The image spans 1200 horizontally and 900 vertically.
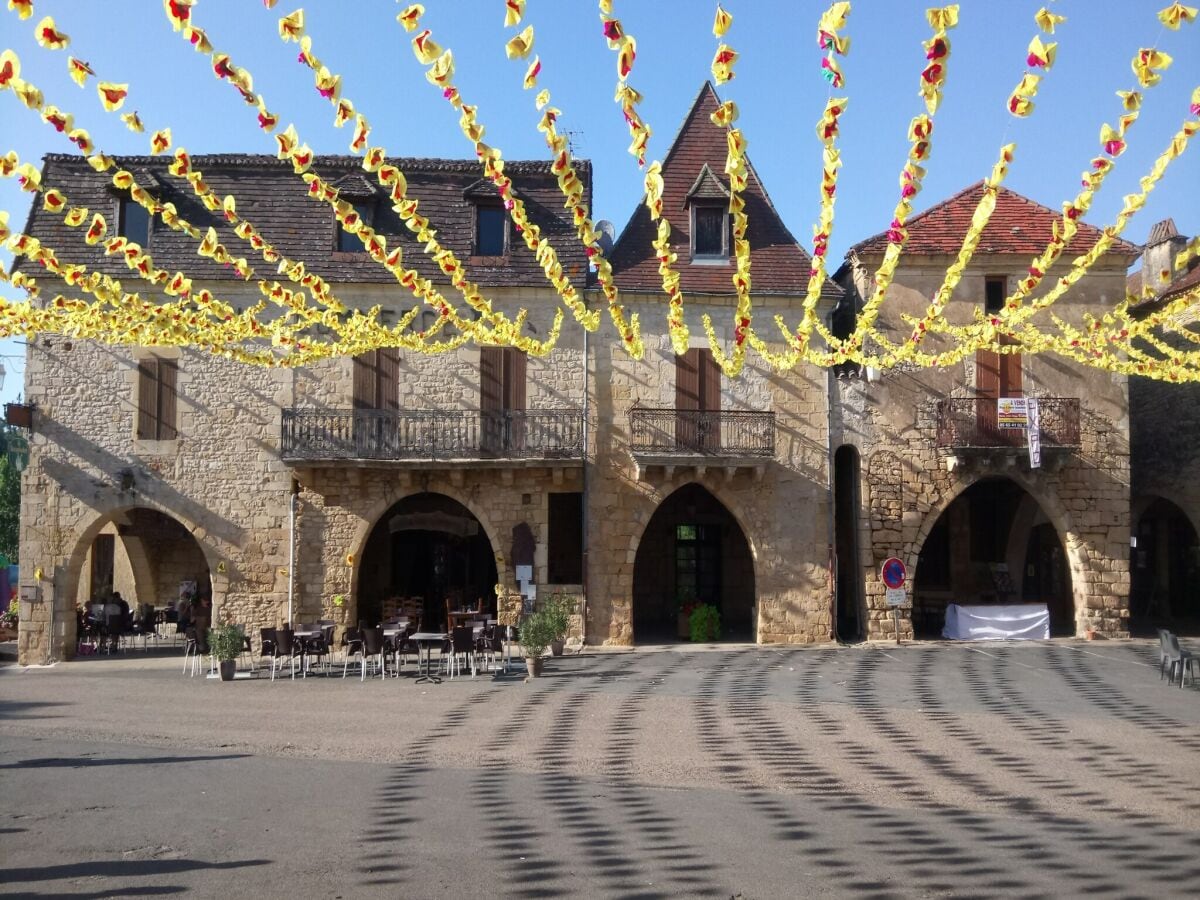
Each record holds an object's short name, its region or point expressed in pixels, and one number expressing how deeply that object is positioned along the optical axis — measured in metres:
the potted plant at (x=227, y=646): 14.95
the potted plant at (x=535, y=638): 15.01
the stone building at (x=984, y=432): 19.62
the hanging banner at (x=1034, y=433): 18.81
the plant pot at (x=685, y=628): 20.16
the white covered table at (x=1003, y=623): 19.70
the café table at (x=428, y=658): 14.81
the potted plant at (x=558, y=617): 15.73
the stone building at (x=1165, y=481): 21.75
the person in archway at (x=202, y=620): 17.62
